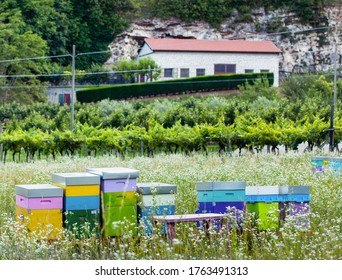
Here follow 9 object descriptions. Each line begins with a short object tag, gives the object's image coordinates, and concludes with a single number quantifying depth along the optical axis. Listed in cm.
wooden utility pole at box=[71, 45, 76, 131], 5668
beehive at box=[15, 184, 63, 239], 1330
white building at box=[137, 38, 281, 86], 9920
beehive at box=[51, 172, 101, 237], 1351
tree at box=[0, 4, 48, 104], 8593
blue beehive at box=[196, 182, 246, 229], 1415
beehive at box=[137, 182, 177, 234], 1353
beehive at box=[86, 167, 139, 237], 1353
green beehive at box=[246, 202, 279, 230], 1359
